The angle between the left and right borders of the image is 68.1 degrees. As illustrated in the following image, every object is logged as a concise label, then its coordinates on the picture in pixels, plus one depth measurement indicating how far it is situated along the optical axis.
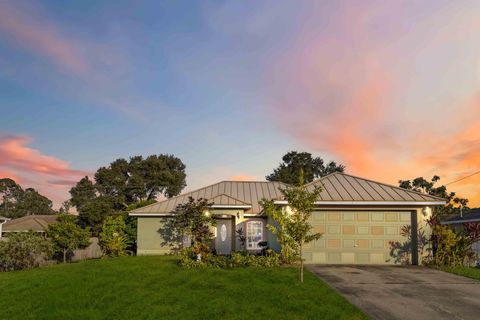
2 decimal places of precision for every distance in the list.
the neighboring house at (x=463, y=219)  28.50
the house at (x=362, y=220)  17.44
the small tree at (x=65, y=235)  24.53
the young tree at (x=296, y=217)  12.54
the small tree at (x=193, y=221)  19.34
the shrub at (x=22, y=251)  20.72
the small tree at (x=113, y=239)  22.73
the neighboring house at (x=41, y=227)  27.01
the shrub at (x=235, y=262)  15.81
